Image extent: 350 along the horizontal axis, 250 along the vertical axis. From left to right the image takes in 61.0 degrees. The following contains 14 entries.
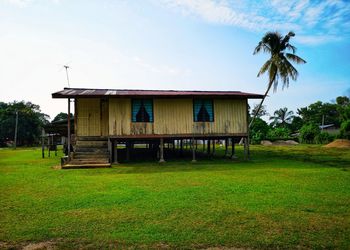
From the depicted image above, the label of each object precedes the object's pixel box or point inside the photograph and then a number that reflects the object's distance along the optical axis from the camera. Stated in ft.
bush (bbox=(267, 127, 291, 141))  180.22
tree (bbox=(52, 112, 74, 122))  257.16
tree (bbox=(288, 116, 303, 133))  231.30
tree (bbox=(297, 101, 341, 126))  223.71
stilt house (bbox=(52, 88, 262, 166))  53.42
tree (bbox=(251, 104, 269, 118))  230.11
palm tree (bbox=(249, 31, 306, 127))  90.43
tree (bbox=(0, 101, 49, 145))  176.35
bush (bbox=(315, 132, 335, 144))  151.23
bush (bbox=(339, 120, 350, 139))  138.21
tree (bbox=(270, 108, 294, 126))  246.27
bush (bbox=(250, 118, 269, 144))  160.66
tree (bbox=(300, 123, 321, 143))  161.47
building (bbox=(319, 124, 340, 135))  204.95
